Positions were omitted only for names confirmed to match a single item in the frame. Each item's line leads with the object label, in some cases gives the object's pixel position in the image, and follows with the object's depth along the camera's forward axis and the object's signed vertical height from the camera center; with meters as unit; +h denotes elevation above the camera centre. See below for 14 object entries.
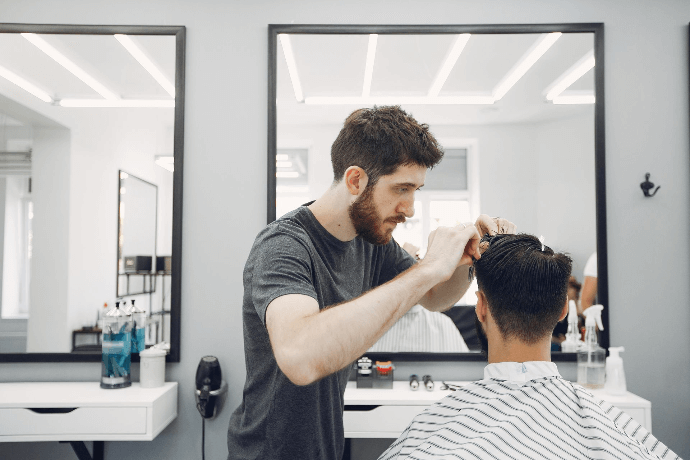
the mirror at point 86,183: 2.18 +0.26
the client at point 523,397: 1.15 -0.38
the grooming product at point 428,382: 2.07 -0.59
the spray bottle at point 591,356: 2.11 -0.48
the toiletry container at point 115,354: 2.08 -0.47
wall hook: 2.20 +0.26
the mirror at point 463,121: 2.19 +0.55
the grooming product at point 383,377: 2.10 -0.57
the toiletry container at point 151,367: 2.09 -0.53
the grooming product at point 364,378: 2.11 -0.57
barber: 1.01 -0.06
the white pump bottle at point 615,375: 2.03 -0.53
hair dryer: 2.05 -0.60
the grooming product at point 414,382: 2.08 -0.59
